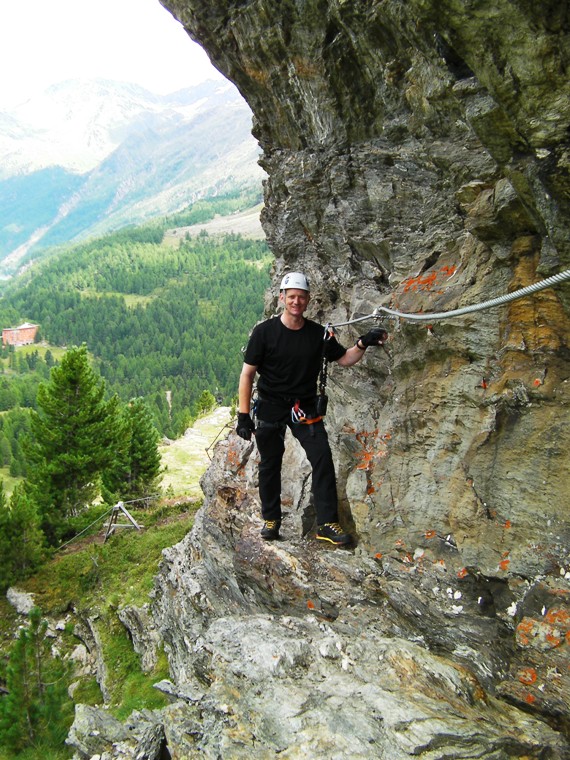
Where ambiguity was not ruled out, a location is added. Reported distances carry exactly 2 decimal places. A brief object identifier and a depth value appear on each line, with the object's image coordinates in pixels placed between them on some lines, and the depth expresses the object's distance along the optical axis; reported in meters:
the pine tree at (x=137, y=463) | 33.47
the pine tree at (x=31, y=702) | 14.17
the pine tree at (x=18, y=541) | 22.62
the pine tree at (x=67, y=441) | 28.53
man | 8.41
